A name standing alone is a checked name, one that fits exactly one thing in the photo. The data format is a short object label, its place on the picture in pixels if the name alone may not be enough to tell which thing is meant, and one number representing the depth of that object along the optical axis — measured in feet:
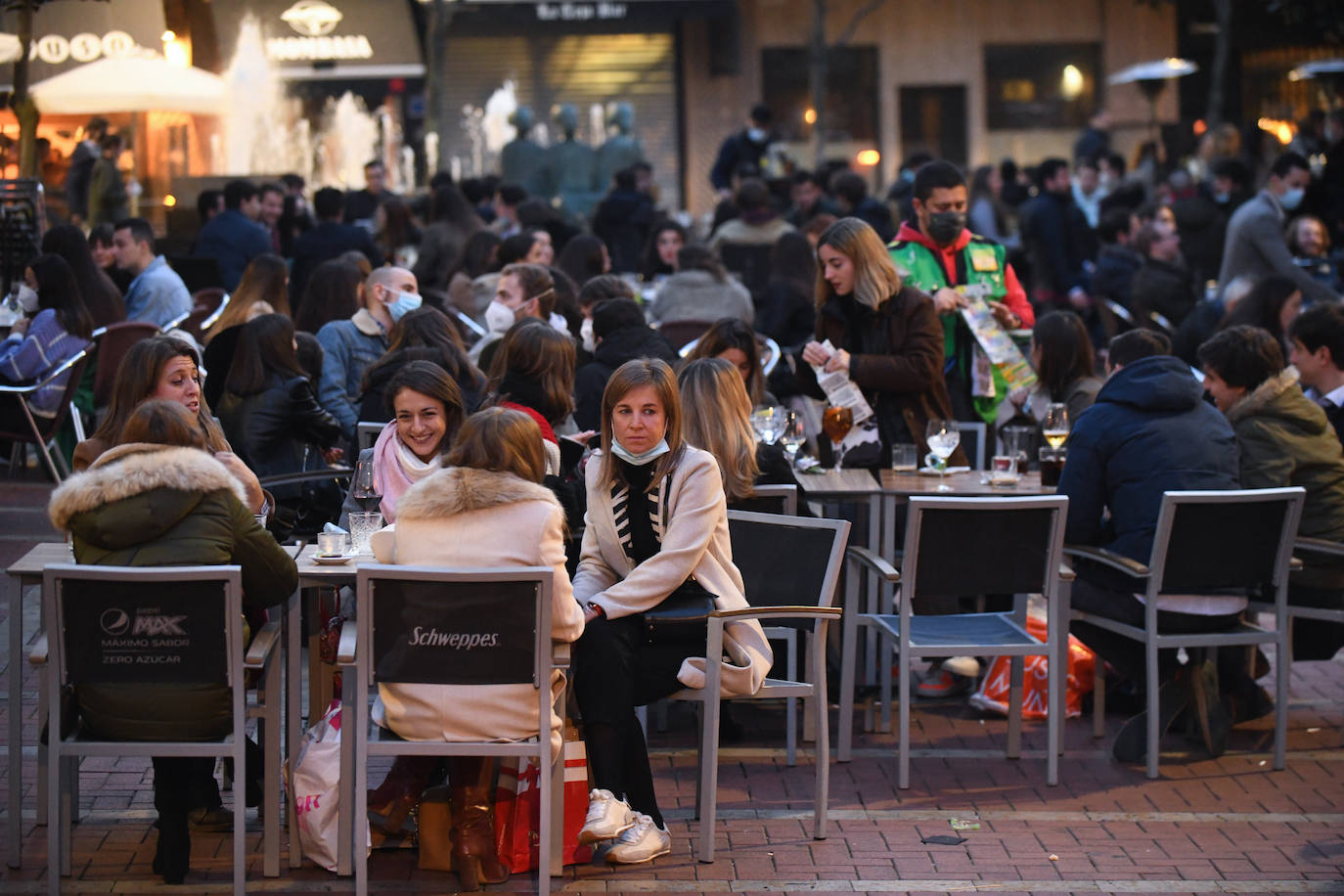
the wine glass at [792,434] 45.14
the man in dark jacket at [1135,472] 39.78
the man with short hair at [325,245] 79.66
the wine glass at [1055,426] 44.42
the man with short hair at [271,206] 89.20
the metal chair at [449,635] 29.09
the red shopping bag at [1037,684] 43.19
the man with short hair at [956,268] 51.62
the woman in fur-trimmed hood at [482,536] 30.01
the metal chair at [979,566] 37.40
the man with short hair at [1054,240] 92.12
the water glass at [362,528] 34.30
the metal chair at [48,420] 59.57
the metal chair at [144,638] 29.04
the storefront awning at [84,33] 83.97
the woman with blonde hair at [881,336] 46.98
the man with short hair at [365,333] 53.93
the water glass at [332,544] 33.76
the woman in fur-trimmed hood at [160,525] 29.96
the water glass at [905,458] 44.98
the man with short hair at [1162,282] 77.36
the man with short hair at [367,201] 97.55
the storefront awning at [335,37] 117.08
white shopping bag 32.14
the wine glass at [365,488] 35.27
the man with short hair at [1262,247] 73.77
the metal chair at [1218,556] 38.32
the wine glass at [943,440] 44.19
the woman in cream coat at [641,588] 32.91
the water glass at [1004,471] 43.32
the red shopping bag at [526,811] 31.89
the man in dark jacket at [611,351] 47.67
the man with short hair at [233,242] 82.33
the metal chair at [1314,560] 41.06
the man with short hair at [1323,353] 44.68
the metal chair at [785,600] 32.91
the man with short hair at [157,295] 68.95
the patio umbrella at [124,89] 86.58
